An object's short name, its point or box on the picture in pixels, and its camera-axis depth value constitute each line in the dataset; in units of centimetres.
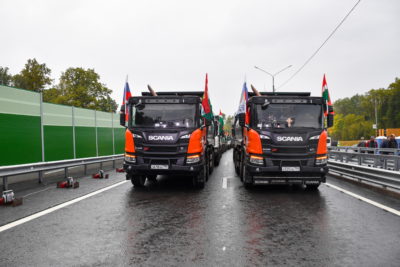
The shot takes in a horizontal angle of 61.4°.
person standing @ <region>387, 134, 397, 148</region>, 1597
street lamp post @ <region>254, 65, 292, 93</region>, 3629
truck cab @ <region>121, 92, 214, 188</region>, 898
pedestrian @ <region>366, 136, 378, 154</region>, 1746
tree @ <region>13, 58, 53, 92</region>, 6181
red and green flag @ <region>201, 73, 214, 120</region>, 1012
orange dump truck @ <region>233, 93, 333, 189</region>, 864
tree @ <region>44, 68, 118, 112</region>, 4901
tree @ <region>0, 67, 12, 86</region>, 8492
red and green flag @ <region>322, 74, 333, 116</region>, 1027
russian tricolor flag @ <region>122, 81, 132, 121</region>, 1209
